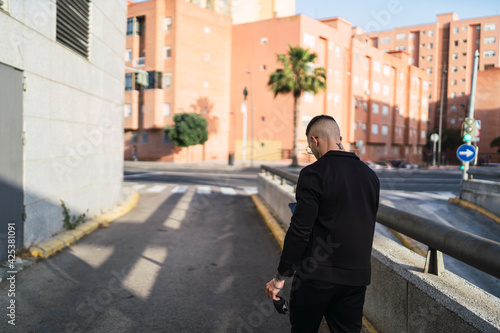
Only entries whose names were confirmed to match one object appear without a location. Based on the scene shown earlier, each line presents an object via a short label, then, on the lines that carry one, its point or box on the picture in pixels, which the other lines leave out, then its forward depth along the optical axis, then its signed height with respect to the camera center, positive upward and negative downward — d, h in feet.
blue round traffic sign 48.67 +0.01
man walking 7.80 -1.84
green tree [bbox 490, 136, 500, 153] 233.66 +6.69
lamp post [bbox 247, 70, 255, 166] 170.33 +19.28
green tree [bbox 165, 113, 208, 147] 141.38 +5.48
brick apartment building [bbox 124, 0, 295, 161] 155.22 +28.37
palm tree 124.88 +22.68
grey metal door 17.95 -0.74
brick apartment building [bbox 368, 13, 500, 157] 295.48 +76.66
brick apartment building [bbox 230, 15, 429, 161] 169.99 +28.86
